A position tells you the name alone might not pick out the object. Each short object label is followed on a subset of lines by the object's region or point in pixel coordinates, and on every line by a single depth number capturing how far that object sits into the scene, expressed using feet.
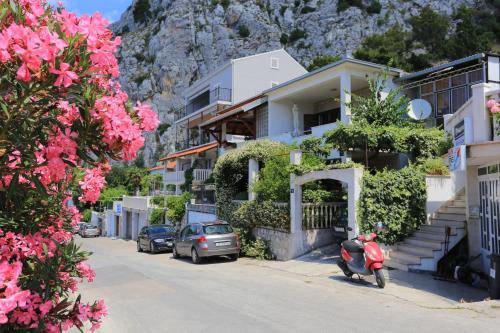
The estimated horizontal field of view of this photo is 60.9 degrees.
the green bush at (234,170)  64.18
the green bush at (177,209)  96.84
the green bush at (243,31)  229.45
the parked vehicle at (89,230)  158.20
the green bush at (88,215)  195.44
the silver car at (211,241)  51.75
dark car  74.02
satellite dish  61.36
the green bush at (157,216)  108.58
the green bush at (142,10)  291.58
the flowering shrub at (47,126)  7.30
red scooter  32.50
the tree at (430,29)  130.21
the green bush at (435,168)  47.16
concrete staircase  37.76
